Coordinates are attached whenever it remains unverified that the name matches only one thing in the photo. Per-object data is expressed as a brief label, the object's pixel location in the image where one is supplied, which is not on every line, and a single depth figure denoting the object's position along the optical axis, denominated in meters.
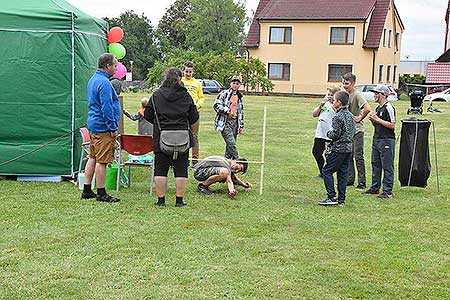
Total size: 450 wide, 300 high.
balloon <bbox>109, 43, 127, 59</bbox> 10.31
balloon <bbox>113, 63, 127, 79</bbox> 9.91
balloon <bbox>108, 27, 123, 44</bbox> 10.32
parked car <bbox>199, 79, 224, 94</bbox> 38.50
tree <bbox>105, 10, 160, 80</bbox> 60.47
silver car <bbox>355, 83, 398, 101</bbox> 35.54
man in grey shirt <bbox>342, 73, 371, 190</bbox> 8.85
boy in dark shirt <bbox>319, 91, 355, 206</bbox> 7.82
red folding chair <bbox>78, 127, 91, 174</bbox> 8.80
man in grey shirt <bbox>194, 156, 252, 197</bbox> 8.27
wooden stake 8.68
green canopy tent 8.80
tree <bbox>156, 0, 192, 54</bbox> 63.97
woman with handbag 7.41
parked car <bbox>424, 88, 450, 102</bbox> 36.97
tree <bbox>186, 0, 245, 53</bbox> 55.78
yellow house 42.31
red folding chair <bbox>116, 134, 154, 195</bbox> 8.27
